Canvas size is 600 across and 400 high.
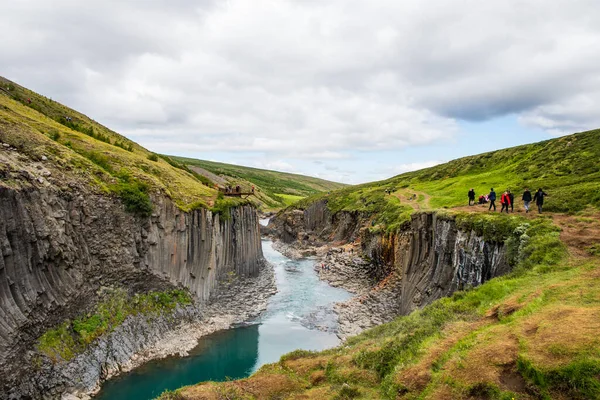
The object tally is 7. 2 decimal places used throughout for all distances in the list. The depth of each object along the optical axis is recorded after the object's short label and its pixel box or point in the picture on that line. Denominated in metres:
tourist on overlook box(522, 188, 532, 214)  31.22
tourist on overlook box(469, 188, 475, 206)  42.44
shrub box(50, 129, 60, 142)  38.35
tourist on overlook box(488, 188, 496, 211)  35.28
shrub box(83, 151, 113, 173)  38.66
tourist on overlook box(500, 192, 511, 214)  32.66
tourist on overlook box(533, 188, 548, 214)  30.48
